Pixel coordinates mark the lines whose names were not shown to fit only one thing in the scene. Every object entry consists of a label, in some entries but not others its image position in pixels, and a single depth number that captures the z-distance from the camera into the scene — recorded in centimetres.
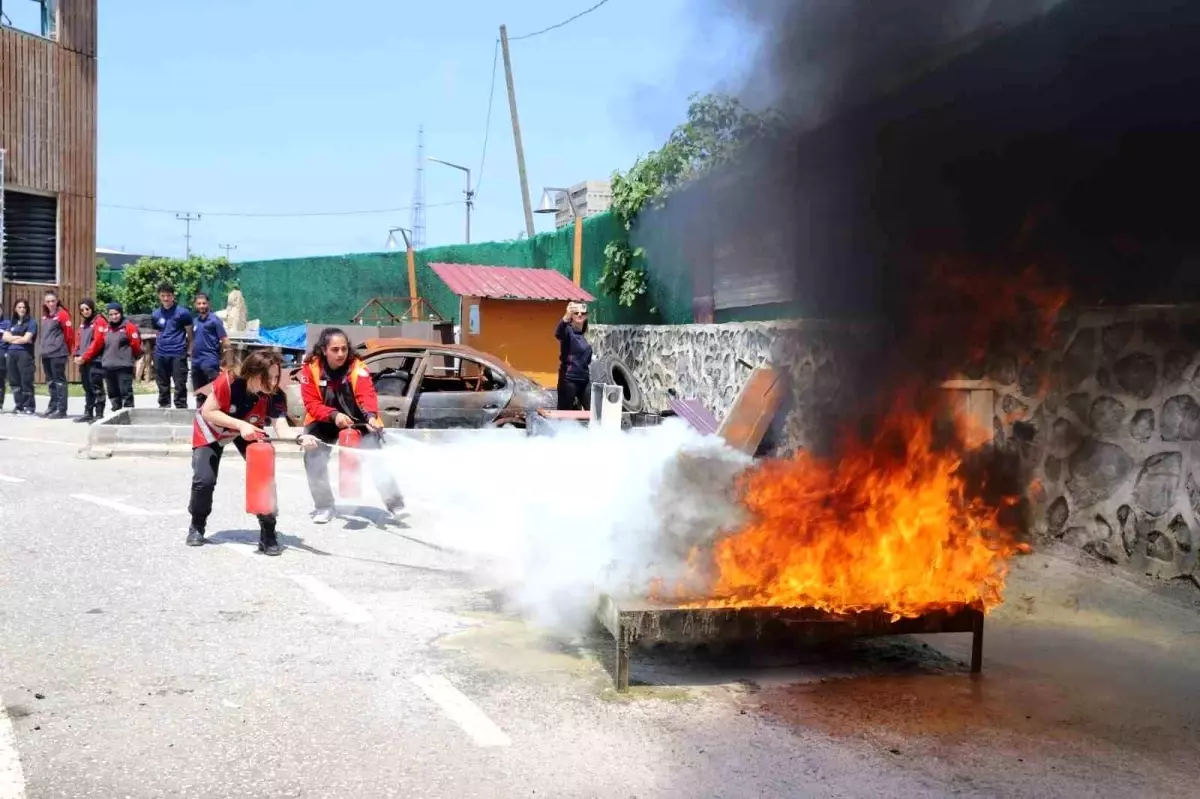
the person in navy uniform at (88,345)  1377
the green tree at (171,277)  2677
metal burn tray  436
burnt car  1085
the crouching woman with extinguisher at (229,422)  695
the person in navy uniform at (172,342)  1358
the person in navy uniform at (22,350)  1506
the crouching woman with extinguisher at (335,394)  765
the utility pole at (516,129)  2409
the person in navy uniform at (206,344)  1324
